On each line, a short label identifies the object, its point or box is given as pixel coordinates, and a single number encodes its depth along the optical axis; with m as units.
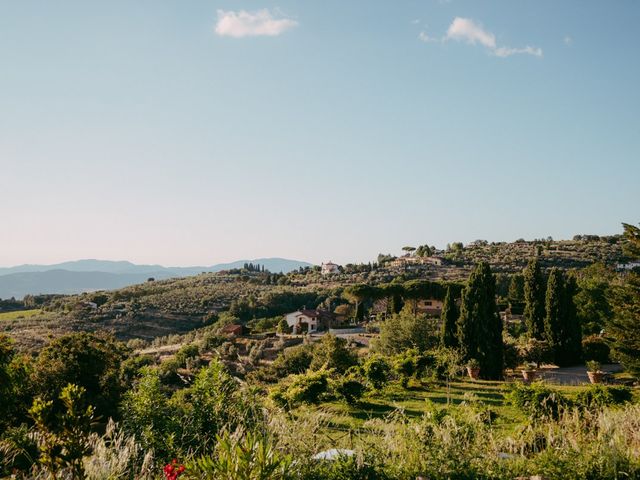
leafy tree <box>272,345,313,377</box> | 22.22
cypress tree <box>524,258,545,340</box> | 23.64
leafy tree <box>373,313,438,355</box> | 21.70
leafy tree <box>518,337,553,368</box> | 20.28
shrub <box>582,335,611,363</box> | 22.83
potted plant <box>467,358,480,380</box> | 17.56
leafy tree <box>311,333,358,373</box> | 18.98
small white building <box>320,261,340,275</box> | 76.00
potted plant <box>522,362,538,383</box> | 16.59
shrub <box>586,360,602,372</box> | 16.16
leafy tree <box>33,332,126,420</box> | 12.66
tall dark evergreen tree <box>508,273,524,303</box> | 38.75
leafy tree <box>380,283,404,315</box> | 36.78
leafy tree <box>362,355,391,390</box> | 13.91
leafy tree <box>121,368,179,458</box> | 5.85
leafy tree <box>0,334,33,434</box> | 7.25
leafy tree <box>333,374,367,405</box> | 12.57
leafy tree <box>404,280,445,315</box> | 38.04
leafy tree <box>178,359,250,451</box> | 6.14
